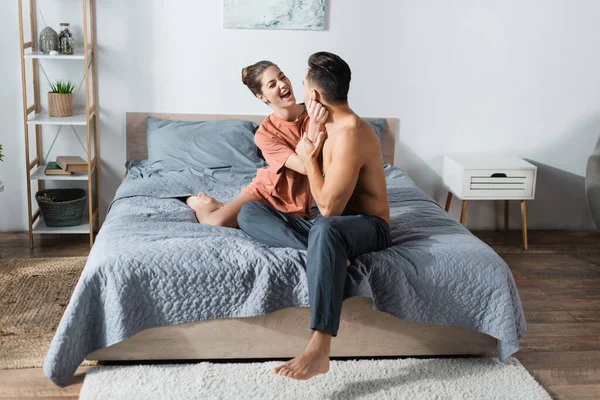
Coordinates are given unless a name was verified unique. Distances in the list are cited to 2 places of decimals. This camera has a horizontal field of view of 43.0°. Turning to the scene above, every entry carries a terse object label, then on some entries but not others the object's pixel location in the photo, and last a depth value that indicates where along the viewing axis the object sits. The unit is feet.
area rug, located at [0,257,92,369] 9.21
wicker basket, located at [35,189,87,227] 13.42
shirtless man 8.12
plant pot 13.33
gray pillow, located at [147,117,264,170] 13.33
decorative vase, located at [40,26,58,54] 13.19
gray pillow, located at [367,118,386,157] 14.03
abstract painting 13.79
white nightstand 13.79
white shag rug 8.25
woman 10.32
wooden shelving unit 12.98
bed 8.42
